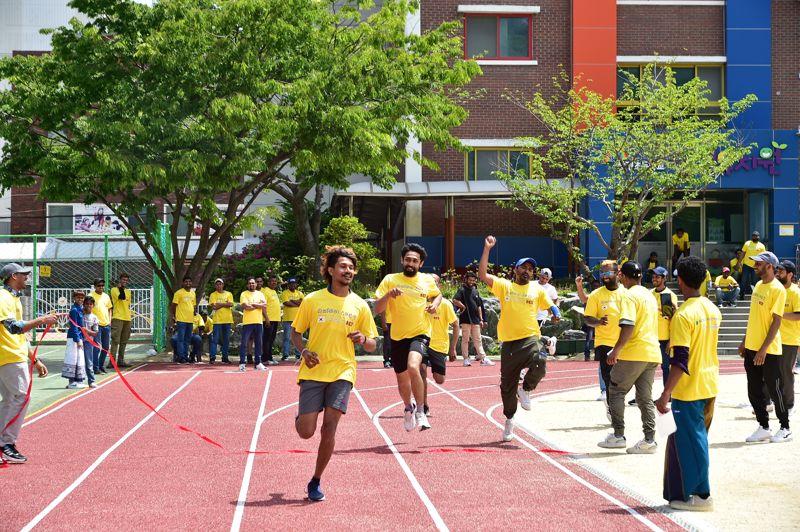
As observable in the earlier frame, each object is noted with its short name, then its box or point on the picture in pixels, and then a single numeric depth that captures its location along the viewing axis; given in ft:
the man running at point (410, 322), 37.88
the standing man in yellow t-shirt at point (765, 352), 37.11
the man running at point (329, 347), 27.73
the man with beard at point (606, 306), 38.42
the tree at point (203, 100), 76.64
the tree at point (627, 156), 98.89
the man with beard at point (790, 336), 38.73
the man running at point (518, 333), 38.40
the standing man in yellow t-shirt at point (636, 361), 35.81
